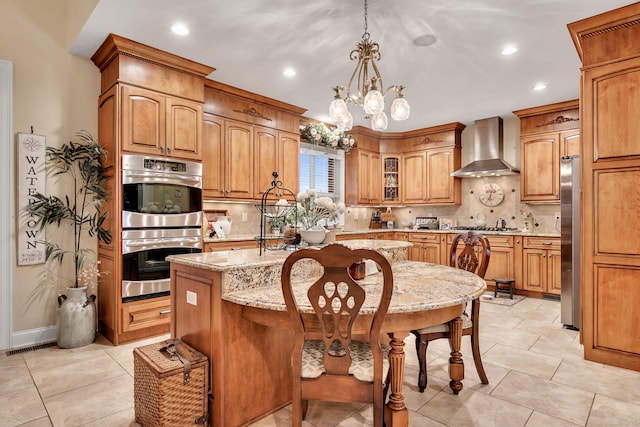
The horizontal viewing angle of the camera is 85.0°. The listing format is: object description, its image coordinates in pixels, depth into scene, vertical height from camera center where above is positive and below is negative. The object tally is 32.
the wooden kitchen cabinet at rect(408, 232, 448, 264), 5.82 -0.57
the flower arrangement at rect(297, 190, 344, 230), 2.37 +0.04
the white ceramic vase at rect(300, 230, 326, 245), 2.37 -0.15
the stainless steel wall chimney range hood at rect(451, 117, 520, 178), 5.61 +1.05
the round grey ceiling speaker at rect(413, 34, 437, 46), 3.11 +1.58
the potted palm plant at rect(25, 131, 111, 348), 3.16 -0.02
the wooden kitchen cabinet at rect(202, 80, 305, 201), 4.29 +0.96
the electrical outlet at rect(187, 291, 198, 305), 2.03 -0.49
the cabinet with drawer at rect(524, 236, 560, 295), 4.84 -0.72
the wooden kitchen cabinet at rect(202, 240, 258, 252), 3.90 -0.36
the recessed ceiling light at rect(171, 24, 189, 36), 2.94 +1.59
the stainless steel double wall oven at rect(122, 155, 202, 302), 3.27 -0.03
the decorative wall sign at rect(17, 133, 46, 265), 3.16 +0.26
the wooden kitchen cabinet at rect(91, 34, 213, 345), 3.23 +0.88
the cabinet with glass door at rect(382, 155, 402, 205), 6.83 +0.73
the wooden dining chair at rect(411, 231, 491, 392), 2.25 -0.74
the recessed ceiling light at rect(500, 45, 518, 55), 3.31 +1.58
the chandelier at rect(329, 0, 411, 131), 2.36 +0.78
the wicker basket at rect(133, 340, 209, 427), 1.76 -0.90
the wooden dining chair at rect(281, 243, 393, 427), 1.44 -0.52
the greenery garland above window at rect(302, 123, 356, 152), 5.66 +1.29
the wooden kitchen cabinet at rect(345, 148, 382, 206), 6.41 +0.70
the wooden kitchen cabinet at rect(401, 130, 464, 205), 6.18 +0.81
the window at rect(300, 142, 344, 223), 6.04 +0.80
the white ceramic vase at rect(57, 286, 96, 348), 3.14 -0.95
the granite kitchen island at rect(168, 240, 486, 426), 1.66 -0.53
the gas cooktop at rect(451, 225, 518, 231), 5.65 -0.24
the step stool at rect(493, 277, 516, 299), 5.01 -1.06
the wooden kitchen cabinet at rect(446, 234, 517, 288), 5.20 -0.66
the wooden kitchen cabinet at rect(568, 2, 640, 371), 2.72 +0.24
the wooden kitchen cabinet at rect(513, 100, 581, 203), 4.98 +1.01
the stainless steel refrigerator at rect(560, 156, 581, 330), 3.66 -0.29
